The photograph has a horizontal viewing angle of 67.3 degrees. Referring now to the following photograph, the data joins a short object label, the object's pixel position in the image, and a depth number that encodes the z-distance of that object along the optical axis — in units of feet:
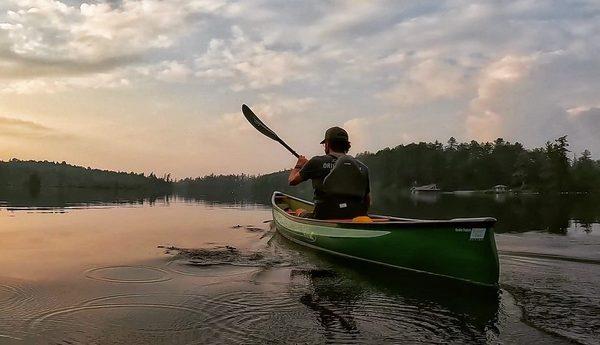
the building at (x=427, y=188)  406.41
